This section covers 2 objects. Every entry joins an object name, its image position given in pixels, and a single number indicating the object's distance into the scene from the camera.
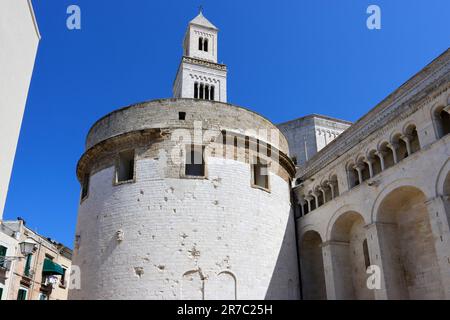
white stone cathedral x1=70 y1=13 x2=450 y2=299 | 12.23
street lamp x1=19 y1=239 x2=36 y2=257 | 12.08
